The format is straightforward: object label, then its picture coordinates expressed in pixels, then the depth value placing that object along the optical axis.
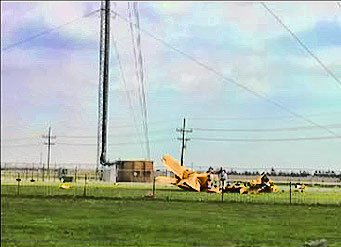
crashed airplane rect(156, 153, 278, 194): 46.07
